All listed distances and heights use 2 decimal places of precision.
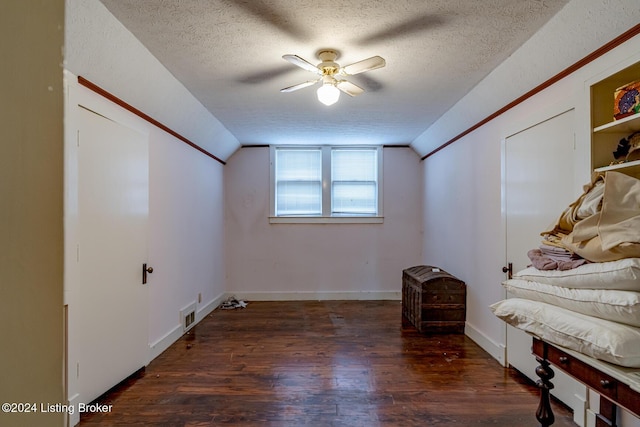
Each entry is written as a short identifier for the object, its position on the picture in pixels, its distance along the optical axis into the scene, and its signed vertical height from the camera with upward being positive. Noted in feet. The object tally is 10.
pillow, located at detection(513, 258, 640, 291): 3.74 -0.83
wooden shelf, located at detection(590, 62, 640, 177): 6.02 +1.80
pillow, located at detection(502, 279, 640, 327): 3.71 -1.20
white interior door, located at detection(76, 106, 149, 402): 6.94 -0.96
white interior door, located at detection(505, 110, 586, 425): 7.07 +0.52
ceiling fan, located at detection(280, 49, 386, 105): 7.03 +3.44
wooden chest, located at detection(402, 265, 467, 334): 12.12 -3.59
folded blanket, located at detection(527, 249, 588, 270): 4.56 -0.76
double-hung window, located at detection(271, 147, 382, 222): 17.48 +1.64
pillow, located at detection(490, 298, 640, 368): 3.66 -1.61
